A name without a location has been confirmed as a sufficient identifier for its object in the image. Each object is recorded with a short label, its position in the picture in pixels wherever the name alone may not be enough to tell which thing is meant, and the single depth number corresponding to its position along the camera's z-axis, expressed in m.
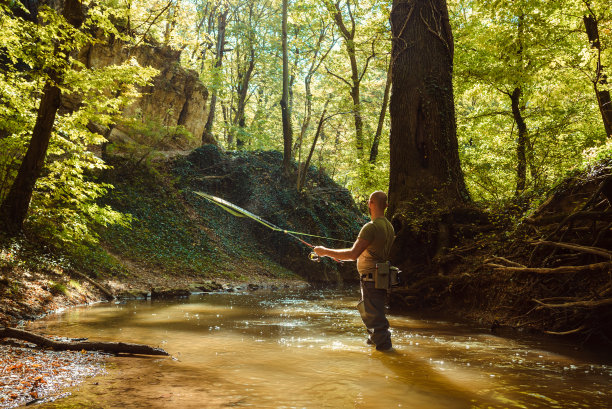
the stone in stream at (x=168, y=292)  11.34
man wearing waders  5.53
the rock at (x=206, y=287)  13.07
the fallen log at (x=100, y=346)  4.67
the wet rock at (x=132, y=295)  10.55
